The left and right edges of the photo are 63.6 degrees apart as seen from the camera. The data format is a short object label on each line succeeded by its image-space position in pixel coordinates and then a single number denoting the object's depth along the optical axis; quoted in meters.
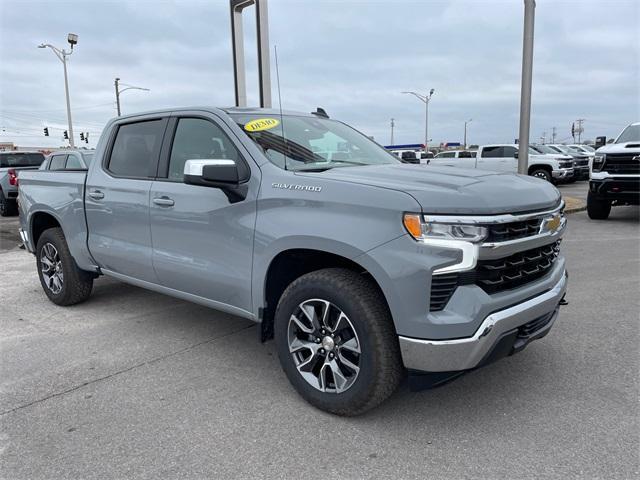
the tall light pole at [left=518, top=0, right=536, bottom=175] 10.62
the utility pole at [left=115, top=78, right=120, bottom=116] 39.47
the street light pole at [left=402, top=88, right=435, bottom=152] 48.71
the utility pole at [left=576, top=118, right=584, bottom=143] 99.38
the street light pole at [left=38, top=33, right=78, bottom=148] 29.05
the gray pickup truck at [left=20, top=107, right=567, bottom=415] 2.54
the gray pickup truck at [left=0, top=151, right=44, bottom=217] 13.56
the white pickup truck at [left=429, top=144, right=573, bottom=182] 20.17
